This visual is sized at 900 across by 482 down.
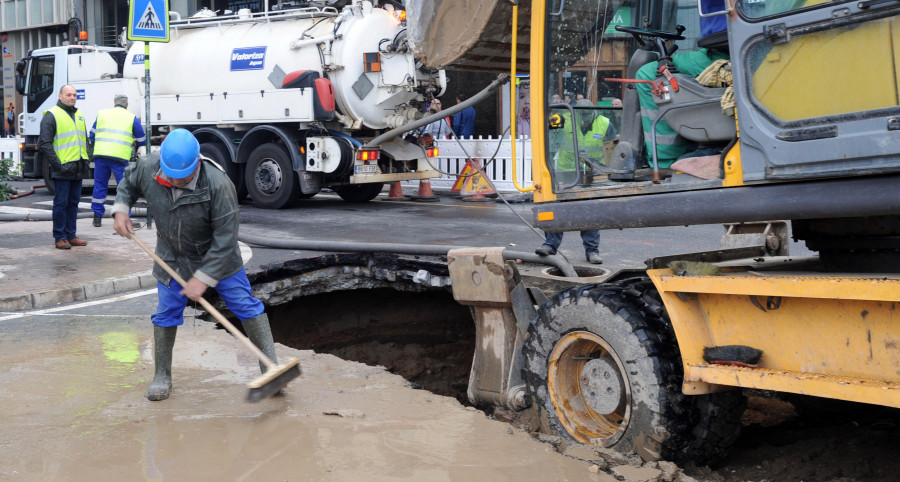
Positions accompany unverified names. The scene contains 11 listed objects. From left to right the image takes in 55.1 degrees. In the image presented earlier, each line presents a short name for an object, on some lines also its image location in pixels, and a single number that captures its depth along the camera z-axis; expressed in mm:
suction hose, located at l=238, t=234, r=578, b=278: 7363
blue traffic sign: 9602
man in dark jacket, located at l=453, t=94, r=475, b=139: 18125
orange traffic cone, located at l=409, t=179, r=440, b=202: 15867
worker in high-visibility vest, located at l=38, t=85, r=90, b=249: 9461
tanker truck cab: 16031
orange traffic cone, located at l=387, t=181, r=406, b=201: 16016
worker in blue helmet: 4777
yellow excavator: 3527
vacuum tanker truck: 13125
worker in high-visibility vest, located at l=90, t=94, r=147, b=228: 10703
